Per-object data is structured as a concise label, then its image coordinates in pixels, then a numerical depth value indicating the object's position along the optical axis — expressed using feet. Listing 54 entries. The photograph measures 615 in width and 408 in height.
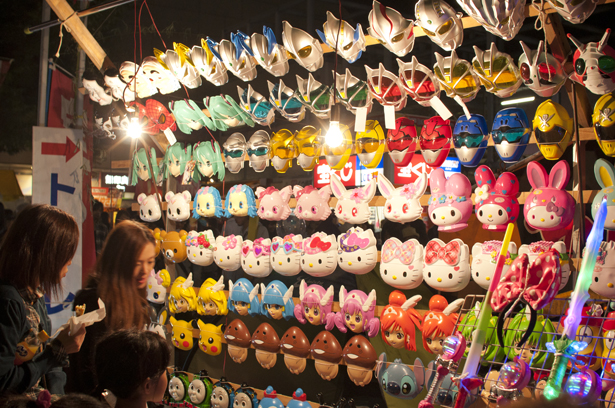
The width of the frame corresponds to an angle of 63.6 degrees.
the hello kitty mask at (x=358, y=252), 8.29
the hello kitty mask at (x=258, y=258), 9.41
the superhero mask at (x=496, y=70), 7.02
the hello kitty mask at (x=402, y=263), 7.79
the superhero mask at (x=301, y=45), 8.36
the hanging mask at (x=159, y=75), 10.60
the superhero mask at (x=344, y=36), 7.94
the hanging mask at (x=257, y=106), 9.31
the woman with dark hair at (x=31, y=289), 5.02
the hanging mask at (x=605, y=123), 6.36
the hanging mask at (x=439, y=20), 6.93
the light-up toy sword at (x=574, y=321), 4.30
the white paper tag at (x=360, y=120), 7.99
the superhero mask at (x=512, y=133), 7.15
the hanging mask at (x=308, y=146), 8.96
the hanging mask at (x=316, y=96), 8.56
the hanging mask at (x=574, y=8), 6.05
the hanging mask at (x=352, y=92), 8.21
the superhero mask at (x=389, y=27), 7.36
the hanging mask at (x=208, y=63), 9.62
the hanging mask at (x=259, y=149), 9.61
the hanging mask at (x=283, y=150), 9.30
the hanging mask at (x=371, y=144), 8.32
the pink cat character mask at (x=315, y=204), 8.82
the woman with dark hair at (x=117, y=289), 5.99
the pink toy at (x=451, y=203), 7.50
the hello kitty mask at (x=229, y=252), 9.84
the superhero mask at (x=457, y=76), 7.30
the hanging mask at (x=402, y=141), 8.05
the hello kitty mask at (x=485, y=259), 7.02
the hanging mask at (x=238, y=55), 9.06
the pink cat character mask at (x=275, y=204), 9.30
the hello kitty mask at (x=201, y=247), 10.25
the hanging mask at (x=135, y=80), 10.90
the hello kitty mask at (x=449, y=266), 7.37
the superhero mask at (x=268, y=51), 8.72
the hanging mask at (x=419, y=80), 7.63
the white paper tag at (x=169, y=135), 10.93
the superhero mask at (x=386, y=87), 7.91
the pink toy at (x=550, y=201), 6.66
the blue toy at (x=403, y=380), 7.51
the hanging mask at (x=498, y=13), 6.39
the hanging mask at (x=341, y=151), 8.54
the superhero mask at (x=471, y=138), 7.48
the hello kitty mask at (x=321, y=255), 8.66
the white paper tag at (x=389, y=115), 8.02
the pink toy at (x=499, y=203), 7.14
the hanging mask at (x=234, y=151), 9.95
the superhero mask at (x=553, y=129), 6.89
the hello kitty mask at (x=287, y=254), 9.07
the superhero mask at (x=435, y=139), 7.77
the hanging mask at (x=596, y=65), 6.23
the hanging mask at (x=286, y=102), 8.96
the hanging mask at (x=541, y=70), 6.77
